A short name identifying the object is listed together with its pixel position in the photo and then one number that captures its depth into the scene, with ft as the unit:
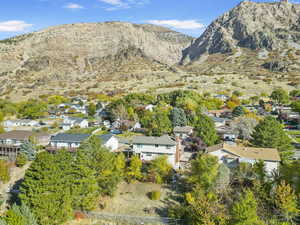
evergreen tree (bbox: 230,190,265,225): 73.61
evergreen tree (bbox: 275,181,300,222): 80.12
